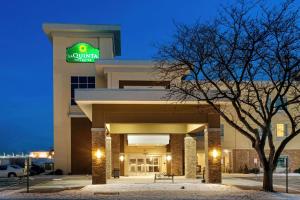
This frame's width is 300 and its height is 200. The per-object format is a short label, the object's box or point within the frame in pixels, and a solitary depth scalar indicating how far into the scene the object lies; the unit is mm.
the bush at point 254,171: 43433
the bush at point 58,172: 45922
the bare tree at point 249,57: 21178
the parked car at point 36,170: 48387
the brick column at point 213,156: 27558
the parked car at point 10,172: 44692
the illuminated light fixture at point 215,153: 27679
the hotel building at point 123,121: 27170
